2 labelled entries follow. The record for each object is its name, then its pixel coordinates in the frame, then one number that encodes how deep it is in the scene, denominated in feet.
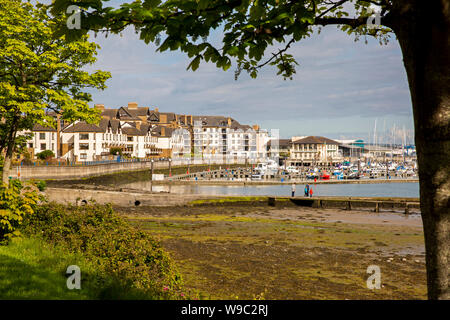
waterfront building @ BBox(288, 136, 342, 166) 615.16
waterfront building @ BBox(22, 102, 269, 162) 303.07
